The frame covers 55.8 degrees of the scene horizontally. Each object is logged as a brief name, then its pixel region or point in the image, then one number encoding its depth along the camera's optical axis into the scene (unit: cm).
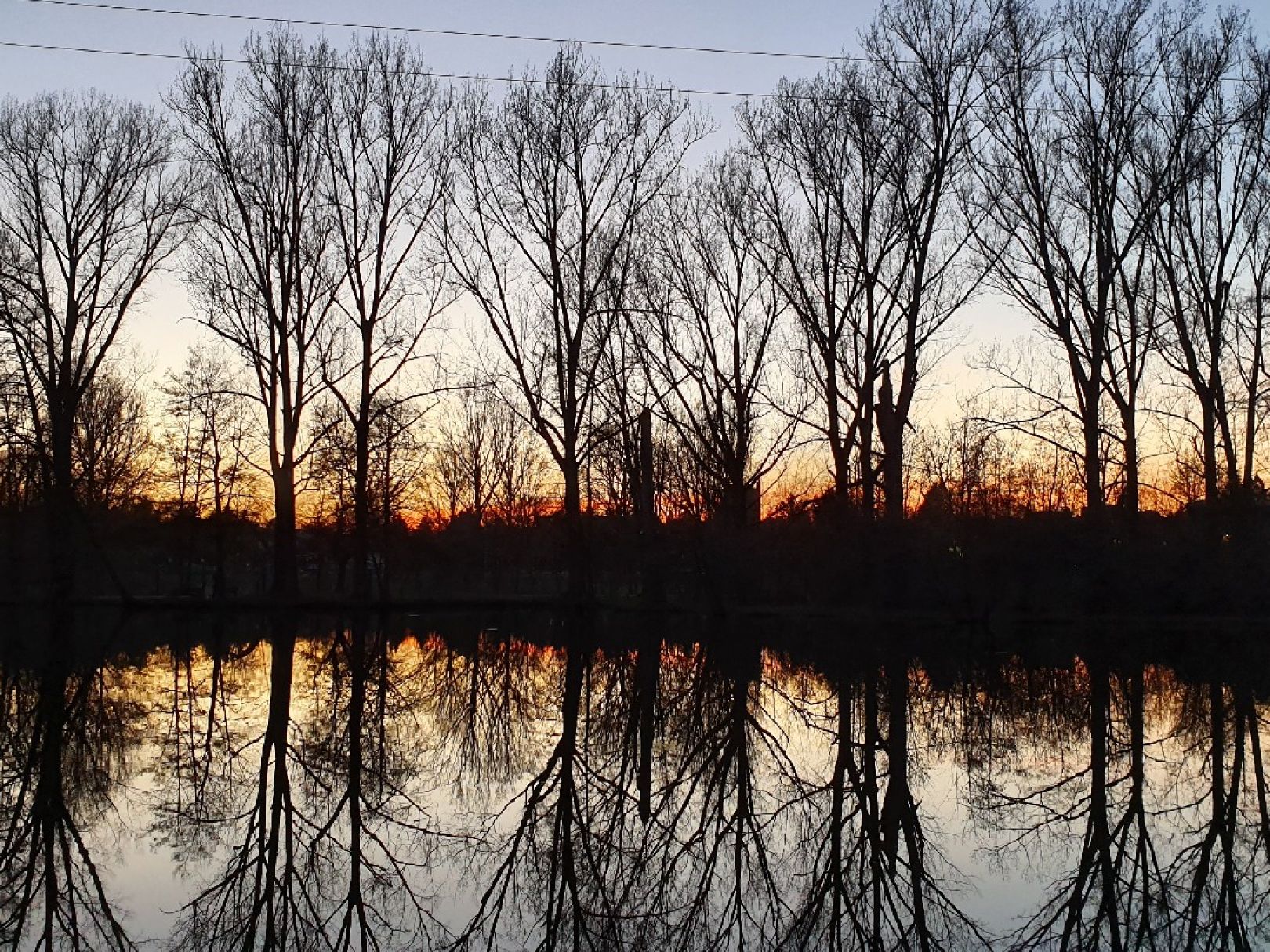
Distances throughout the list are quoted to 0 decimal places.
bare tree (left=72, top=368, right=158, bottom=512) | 4106
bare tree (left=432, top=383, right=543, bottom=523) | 6475
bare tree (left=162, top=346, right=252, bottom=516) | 4788
